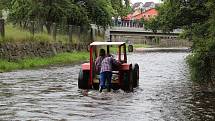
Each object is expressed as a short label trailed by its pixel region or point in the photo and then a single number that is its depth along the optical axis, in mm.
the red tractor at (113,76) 22078
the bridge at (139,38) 98756
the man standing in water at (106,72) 21109
